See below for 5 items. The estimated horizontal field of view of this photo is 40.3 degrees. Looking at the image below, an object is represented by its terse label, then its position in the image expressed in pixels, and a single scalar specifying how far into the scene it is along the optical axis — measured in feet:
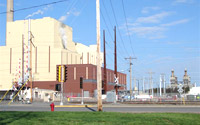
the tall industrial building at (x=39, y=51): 326.24
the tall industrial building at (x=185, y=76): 442.13
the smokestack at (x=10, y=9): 357.16
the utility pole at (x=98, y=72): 72.92
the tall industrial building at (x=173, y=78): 405.49
